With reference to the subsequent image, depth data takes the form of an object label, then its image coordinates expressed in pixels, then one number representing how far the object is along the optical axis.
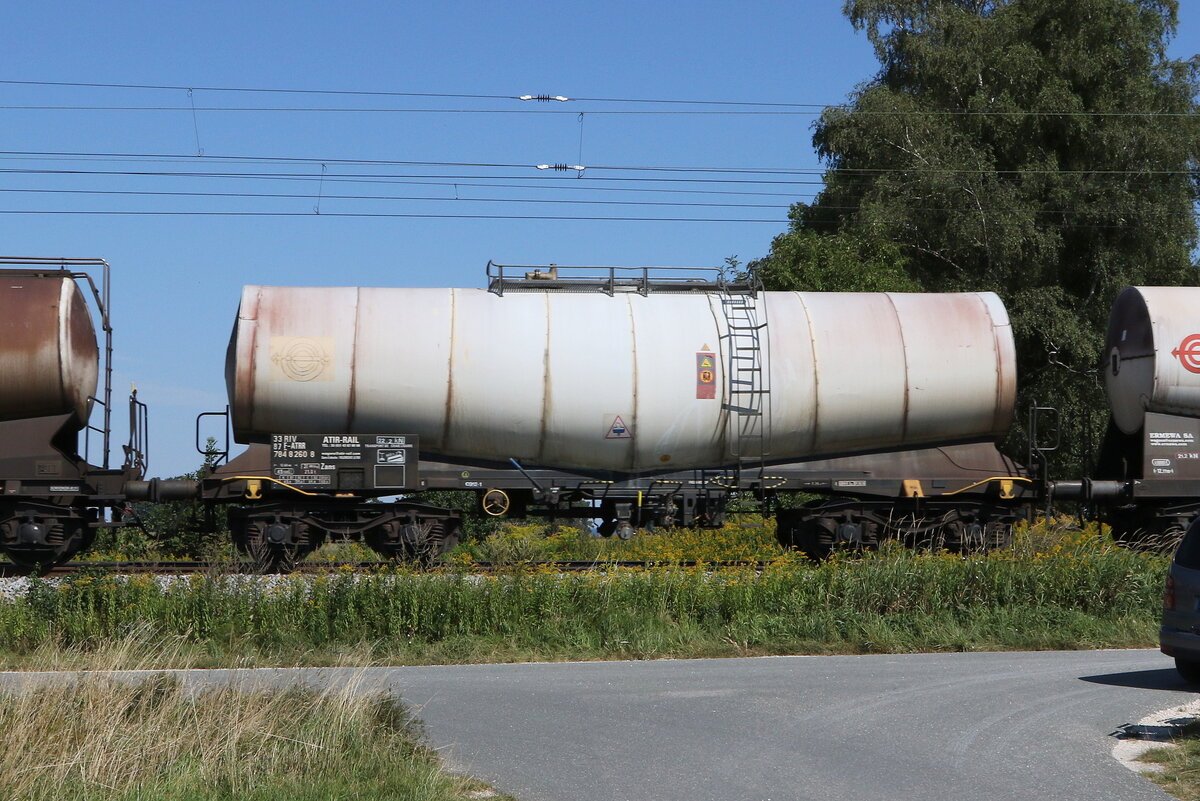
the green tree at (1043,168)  38.09
